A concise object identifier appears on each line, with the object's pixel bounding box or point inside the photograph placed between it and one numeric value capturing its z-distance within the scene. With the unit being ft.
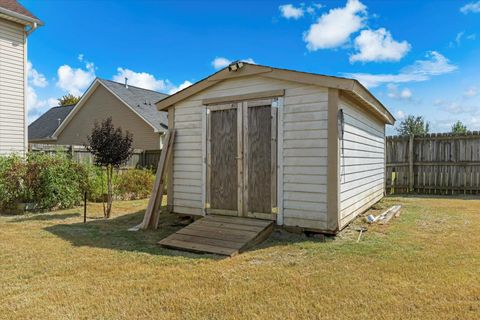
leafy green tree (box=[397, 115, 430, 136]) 82.69
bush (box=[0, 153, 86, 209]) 25.41
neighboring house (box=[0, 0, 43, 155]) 31.45
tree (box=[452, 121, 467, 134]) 72.99
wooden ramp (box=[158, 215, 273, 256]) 15.31
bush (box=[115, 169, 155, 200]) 34.92
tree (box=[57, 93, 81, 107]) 112.47
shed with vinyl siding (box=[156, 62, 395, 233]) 16.89
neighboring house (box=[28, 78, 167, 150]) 51.39
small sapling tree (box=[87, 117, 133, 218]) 24.00
